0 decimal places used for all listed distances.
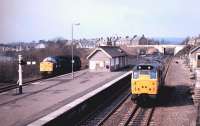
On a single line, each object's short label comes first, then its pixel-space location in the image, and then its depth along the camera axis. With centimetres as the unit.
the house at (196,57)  4716
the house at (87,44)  18871
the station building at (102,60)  5088
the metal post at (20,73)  2814
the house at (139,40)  18938
